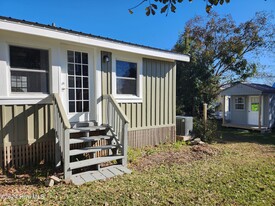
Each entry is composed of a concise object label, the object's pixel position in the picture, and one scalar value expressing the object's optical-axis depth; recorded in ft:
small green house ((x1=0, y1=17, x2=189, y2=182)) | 13.29
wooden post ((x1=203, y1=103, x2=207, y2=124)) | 26.09
